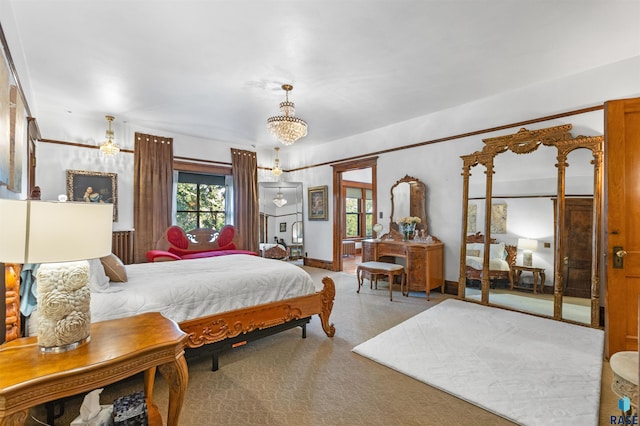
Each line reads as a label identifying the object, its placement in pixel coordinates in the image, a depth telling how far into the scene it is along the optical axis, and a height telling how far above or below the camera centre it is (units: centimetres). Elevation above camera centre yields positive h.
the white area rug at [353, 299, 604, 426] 193 -123
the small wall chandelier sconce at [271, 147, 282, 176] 670 +102
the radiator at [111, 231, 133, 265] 504 -56
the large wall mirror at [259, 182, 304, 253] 718 -3
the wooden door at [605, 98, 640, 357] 250 -10
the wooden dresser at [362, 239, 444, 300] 441 -74
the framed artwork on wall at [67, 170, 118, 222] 475 +44
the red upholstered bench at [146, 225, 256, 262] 516 -58
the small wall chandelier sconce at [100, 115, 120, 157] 471 +107
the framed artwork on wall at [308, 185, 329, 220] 672 +25
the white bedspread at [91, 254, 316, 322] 204 -60
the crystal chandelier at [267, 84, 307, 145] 356 +107
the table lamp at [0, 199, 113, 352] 117 -16
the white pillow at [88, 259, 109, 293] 205 -46
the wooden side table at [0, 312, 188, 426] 106 -61
